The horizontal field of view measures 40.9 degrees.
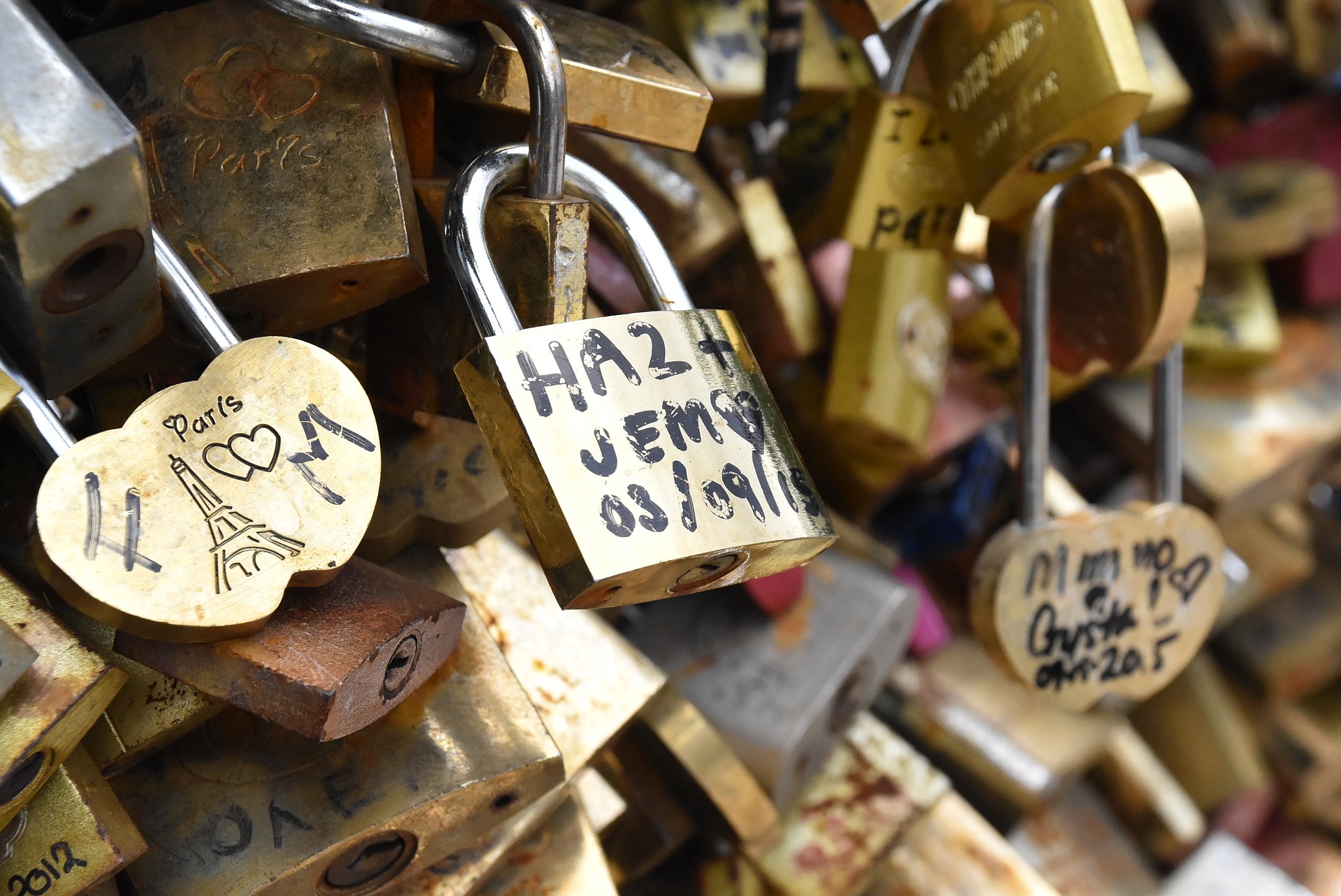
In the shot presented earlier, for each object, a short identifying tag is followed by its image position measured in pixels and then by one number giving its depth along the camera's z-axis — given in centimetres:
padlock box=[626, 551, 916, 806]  47
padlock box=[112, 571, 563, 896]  34
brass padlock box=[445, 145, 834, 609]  30
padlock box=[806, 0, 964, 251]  44
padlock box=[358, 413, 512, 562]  38
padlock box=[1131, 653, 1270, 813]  77
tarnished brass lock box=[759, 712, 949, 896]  47
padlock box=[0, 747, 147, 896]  32
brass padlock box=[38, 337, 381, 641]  30
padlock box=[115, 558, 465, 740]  31
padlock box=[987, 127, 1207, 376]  39
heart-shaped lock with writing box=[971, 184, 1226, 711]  42
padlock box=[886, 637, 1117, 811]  62
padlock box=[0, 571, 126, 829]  30
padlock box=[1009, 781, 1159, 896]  66
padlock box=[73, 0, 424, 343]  34
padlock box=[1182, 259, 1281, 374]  72
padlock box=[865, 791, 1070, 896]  53
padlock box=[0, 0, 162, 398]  28
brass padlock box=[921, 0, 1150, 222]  38
